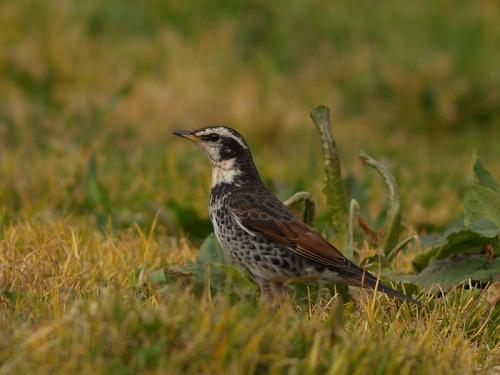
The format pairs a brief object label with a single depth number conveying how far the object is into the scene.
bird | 10.95
